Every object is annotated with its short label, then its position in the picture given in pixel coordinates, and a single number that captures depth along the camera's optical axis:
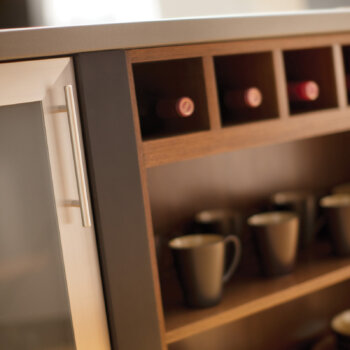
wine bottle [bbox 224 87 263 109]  0.87
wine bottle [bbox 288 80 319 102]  0.92
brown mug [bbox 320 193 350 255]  1.00
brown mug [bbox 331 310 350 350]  1.09
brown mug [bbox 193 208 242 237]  1.02
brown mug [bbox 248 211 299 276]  0.94
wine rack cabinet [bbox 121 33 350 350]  0.80
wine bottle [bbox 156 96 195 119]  0.81
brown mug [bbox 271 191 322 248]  1.09
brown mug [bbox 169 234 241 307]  0.86
